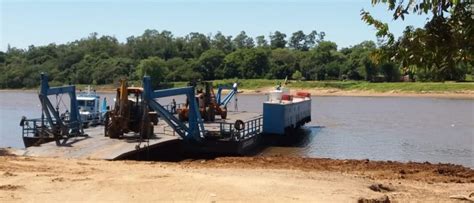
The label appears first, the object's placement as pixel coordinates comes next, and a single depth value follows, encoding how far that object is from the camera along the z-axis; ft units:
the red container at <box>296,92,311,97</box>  140.56
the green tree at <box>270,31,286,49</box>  604.37
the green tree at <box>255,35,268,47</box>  629.47
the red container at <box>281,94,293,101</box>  116.57
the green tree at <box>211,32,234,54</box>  562.13
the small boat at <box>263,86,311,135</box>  99.91
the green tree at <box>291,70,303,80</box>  391.16
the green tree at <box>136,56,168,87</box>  391.86
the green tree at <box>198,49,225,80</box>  419.95
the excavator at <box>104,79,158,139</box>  78.23
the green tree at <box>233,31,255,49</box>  620.28
